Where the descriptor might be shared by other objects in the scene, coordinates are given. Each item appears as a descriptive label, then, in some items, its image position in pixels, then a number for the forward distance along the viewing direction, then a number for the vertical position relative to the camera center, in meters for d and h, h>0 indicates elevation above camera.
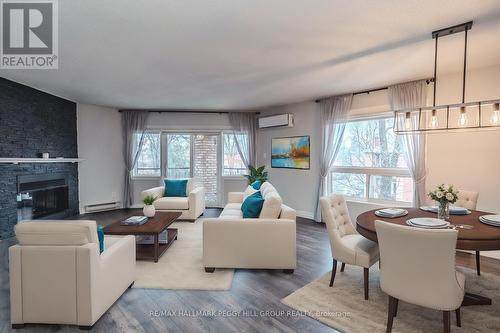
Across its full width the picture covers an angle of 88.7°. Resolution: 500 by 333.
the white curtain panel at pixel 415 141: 3.93 +0.30
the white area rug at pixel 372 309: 2.01 -1.30
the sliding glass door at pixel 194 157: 6.58 +0.07
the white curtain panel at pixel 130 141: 6.35 +0.45
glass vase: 2.35 -0.46
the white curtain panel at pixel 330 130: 4.85 +0.60
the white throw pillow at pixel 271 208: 2.95 -0.56
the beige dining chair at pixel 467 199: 2.99 -0.45
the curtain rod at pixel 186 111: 6.43 +1.22
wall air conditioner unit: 5.66 +0.90
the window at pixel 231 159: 6.68 +0.02
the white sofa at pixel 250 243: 2.84 -0.93
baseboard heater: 5.91 -1.13
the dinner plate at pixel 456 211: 2.54 -0.51
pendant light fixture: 2.24 +0.61
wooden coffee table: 3.11 -0.88
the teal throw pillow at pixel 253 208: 3.08 -0.58
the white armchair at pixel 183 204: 5.06 -0.89
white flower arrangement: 2.28 -0.31
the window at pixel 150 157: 6.57 +0.06
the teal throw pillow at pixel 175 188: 5.55 -0.62
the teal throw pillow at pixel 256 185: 4.54 -0.45
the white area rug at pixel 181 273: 2.64 -1.29
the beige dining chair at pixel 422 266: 1.61 -0.70
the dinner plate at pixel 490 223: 2.05 -0.51
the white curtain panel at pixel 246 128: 6.50 +0.81
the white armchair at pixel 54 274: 1.90 -0.86
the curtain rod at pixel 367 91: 4.36 +1.23
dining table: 1.77 -0.55
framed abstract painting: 5.53 +0.18
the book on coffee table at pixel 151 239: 3.71 -1.21
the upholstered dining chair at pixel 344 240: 2.38 -0.82
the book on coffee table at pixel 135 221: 3.41 -0.83
